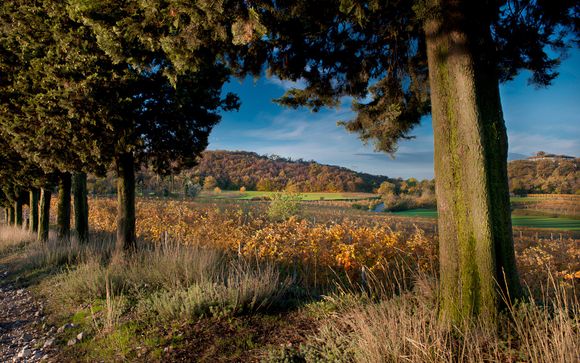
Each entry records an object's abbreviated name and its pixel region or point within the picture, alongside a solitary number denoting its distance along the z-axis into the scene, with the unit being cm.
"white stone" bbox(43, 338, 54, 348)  483
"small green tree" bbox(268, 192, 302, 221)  2170
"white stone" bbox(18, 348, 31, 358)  457
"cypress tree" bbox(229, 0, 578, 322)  335
